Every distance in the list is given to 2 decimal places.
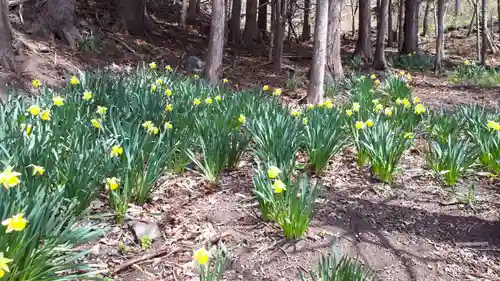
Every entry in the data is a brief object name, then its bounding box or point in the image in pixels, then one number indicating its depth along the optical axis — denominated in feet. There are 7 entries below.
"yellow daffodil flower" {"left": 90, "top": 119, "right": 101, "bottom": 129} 9.82
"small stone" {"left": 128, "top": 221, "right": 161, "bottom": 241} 8.48
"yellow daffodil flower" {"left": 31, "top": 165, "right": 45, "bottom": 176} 6.86
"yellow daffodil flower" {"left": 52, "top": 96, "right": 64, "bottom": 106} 10.77
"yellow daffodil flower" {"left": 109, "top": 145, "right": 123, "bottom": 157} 8.41
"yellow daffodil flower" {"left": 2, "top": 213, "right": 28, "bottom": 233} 5.00
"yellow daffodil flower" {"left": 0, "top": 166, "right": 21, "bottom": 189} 5.71
